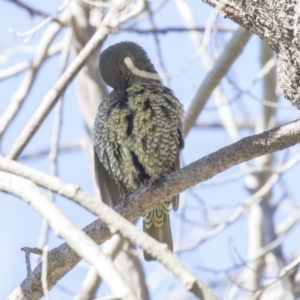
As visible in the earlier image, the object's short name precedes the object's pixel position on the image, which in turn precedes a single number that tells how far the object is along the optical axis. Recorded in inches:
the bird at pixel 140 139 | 418.0
